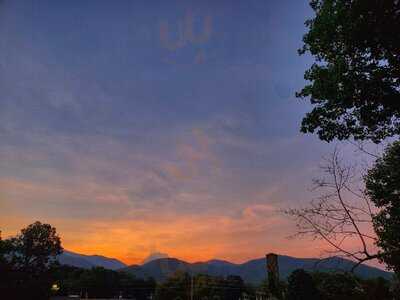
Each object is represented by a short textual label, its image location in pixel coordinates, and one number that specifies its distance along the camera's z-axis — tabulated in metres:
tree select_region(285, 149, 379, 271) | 8.81
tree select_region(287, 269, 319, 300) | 59.94
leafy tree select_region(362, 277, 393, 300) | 25.76
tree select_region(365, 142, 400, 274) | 17.64
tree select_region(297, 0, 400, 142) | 11.40
